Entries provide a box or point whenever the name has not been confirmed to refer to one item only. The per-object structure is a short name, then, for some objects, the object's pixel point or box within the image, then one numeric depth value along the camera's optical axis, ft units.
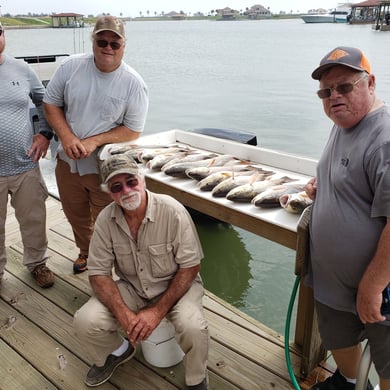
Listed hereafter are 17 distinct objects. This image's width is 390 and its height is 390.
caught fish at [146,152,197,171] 9.20
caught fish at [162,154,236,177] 8.70
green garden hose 6.37
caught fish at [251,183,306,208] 7.13
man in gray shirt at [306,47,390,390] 4.45
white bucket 7.00
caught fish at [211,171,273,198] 7.73
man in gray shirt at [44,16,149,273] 8.03
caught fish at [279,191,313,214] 6.71
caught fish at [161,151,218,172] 9.09
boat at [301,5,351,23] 278.26
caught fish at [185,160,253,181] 8.48
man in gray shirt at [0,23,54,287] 8.41
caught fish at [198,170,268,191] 8.04
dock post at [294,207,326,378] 6.84
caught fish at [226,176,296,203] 7.44
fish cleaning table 6.65
